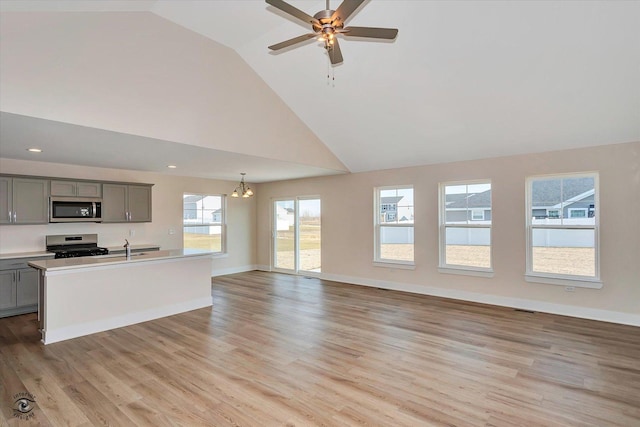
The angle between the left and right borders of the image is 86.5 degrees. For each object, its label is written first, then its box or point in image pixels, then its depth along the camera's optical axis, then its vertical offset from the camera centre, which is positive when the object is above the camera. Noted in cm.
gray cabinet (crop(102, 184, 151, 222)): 614 +24
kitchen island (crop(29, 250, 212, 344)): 395 -98
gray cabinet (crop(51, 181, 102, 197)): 555 +46
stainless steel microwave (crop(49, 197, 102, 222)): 554 +12
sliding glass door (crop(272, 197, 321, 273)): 805 -50
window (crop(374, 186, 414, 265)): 655 -21
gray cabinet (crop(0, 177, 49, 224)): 506 +24
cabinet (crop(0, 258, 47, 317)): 490 -106
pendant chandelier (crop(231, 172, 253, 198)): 635 +44
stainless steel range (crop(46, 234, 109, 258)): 550 -51
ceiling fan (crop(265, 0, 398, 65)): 231 +139
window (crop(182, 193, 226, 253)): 776 -15
